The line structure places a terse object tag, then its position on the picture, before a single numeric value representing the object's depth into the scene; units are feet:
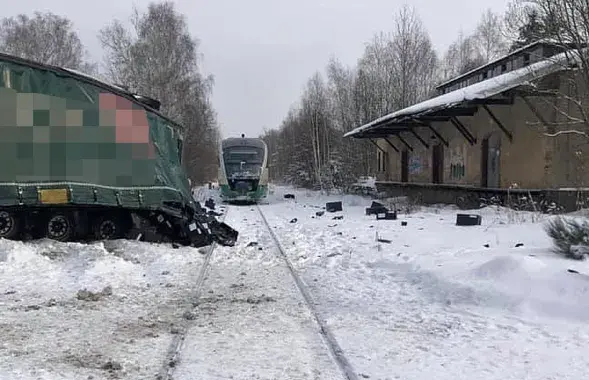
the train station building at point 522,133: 64.28
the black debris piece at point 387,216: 65.57
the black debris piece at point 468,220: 54.24
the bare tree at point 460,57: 204.54
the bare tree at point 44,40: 156.66
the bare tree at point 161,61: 136.67
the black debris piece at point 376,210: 73.72
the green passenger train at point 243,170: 108.68
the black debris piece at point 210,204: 90.15
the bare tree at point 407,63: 167.63
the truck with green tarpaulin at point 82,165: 36.76
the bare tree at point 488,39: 192.13
